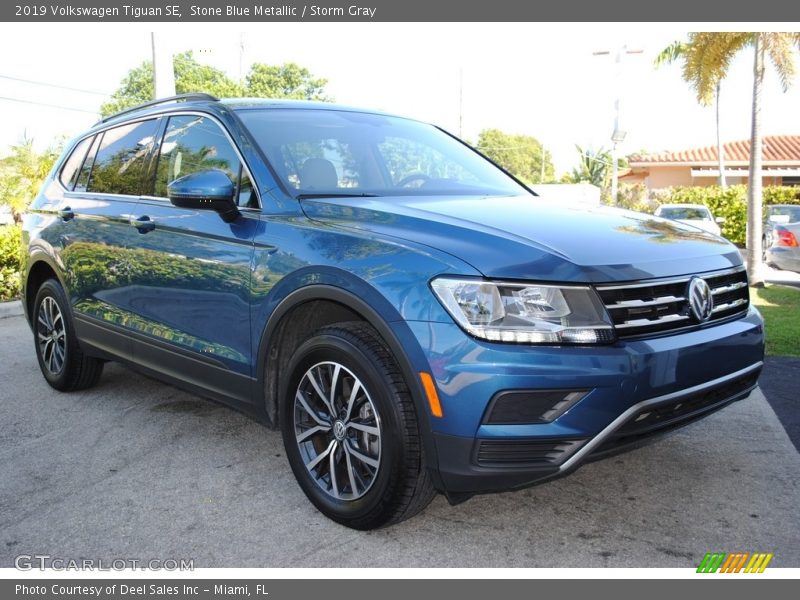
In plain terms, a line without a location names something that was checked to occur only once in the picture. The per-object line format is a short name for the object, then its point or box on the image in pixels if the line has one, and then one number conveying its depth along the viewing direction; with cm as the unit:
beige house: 3384
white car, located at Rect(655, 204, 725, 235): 1928
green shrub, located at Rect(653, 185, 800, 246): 2459
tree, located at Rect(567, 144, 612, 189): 5481
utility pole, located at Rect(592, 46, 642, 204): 1834
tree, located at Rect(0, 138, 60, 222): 1539
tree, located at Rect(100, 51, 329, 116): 5416
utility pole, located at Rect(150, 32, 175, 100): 1132
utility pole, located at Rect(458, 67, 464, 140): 4228
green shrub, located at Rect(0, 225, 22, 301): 1011
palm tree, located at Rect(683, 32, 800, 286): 1351
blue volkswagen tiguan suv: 269
